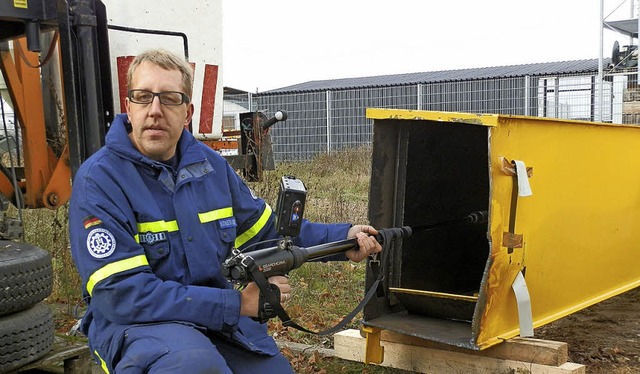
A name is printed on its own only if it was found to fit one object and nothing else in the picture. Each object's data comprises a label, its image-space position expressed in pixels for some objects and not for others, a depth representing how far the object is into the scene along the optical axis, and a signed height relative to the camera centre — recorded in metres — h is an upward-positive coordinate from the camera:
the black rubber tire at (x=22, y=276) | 3.16 -0.62
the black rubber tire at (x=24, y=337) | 3.18 -0.91
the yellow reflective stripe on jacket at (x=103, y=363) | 2.46 -0.79
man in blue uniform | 2.27 -0.37
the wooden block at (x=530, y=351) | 3.45 -1.11
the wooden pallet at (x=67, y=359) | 3.56 -1.12
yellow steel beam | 3.39 -0.51
